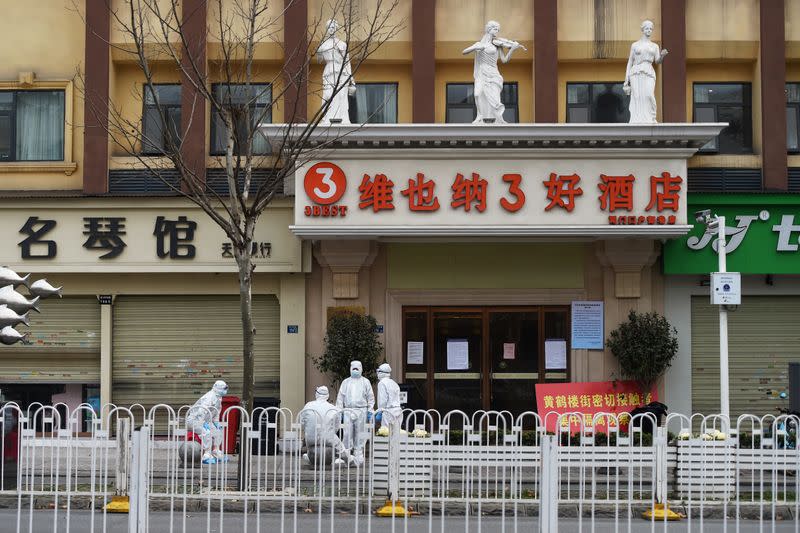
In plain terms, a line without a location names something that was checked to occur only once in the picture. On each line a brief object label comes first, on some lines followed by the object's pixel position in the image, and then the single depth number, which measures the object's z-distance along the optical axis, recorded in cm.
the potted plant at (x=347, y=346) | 2114
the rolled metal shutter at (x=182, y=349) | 2245
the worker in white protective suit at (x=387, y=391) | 1873
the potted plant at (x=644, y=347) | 2123
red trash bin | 1894
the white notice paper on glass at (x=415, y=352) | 2236
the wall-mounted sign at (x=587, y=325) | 2205
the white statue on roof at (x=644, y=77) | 2088
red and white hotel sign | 2061
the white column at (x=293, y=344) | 2203
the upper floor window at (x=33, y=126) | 2280
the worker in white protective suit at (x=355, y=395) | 1814
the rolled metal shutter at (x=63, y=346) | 2245
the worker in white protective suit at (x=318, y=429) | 1523
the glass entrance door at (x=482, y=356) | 2233
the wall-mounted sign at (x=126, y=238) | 2188
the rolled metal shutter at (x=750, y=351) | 2217
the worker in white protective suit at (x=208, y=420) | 1539
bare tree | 2153
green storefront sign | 2158
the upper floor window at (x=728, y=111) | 2275
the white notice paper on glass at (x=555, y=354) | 2225
